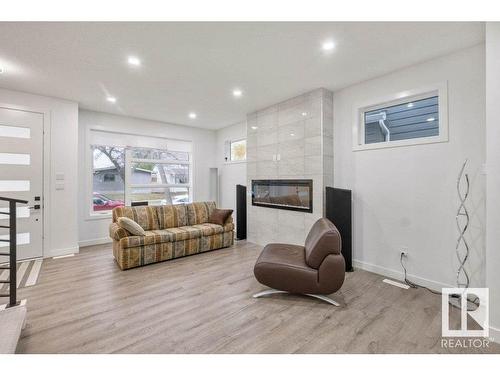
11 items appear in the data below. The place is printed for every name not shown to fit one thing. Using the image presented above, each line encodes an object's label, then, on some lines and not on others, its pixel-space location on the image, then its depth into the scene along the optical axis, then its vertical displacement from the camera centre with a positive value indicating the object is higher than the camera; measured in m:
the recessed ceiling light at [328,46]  2.48 +1.54
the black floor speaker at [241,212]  5.24 -0.56
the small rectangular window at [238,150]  5.98 +0.98
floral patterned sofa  3.54 -0.79
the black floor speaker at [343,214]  3.40 -0.39
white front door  3.72 +0.25
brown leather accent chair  2.40 -0.88
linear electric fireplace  3.97 -0.13
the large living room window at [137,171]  5.07 +0.40
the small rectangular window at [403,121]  2.95 +0.91
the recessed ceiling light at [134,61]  2.79 +1.55
